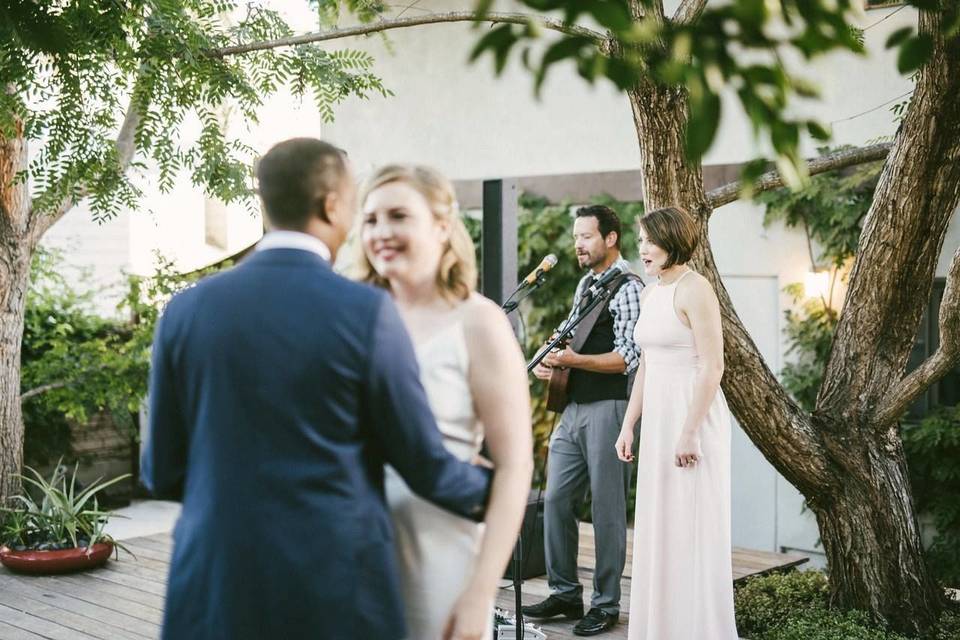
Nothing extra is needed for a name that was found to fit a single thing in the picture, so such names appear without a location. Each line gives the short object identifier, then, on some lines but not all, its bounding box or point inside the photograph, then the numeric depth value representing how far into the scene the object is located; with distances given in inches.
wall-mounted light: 293.3
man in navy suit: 67.7
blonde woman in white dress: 76.2
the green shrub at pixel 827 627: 186.9
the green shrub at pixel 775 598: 203.2
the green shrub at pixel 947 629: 190.5
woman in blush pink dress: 162.4
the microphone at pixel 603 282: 182.4
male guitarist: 191.5
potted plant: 239.6
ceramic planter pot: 238.4
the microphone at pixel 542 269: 156.0
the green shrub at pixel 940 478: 270.2
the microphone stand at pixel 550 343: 160.1
